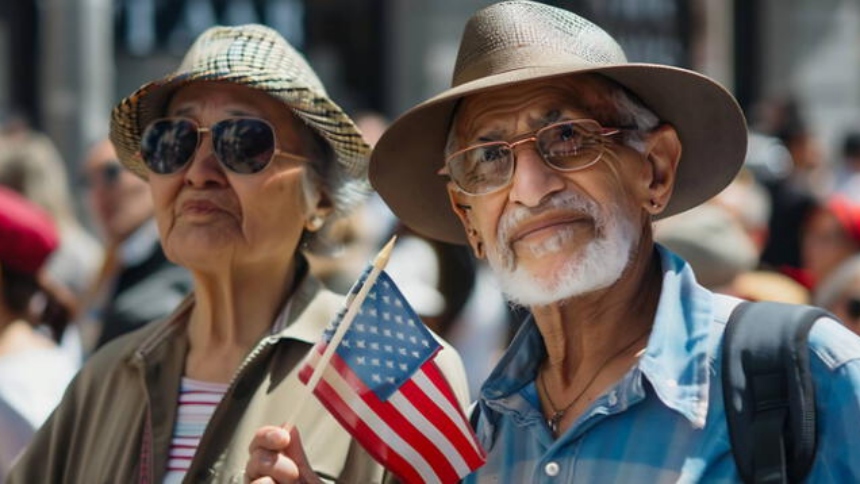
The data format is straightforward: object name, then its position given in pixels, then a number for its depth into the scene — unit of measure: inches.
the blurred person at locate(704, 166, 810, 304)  426.3
